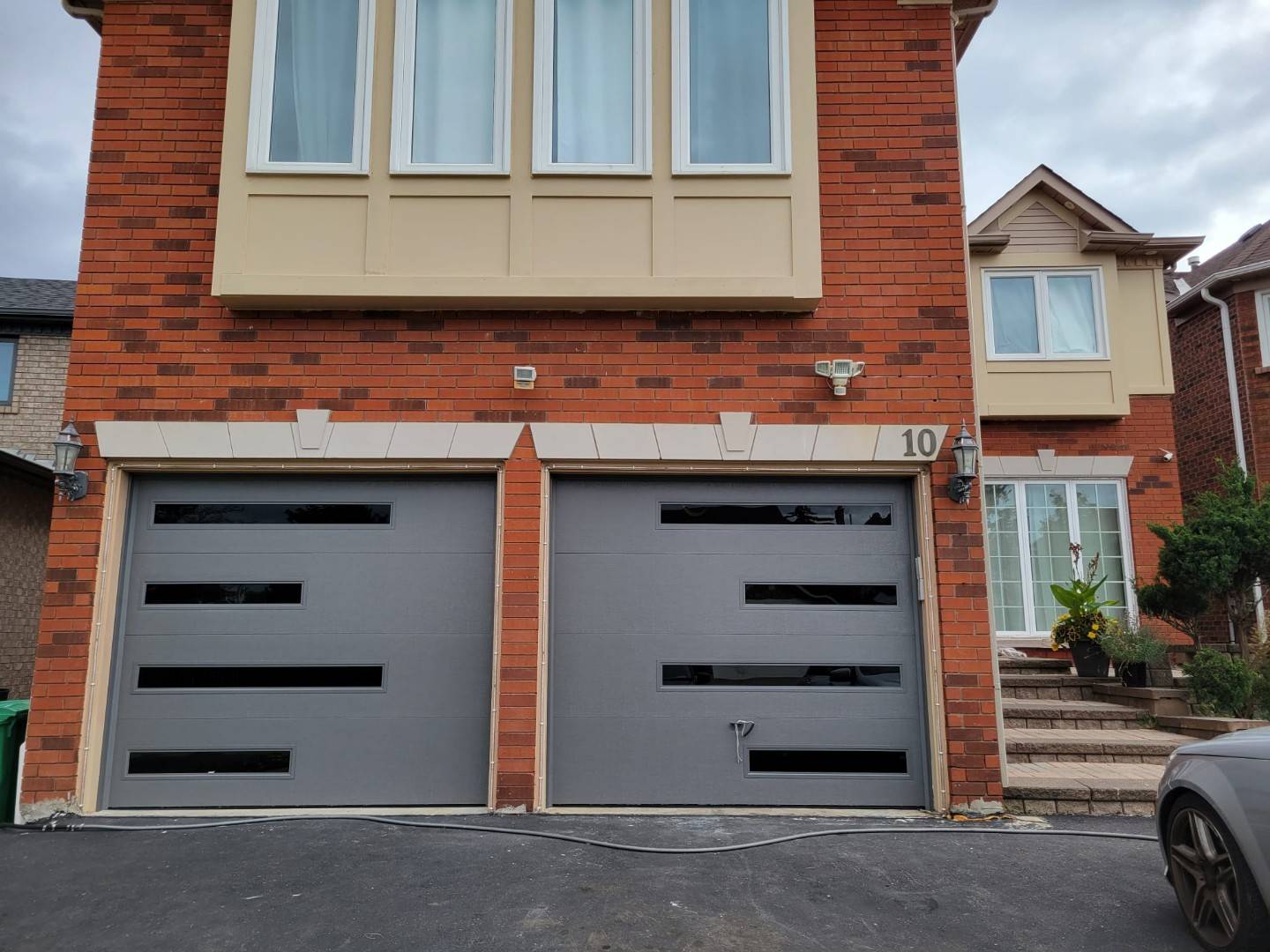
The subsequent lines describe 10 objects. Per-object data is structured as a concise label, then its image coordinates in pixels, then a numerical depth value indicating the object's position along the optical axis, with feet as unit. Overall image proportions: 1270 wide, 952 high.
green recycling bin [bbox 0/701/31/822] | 19.15
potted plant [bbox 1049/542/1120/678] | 29.60
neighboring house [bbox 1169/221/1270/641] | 43.62
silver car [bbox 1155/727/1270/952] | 10.79
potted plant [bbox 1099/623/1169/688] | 26.61
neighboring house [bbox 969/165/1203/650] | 38.45
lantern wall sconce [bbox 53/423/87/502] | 19.51
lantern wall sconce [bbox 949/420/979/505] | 19.66
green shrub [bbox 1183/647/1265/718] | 24.57
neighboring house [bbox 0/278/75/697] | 35.09
